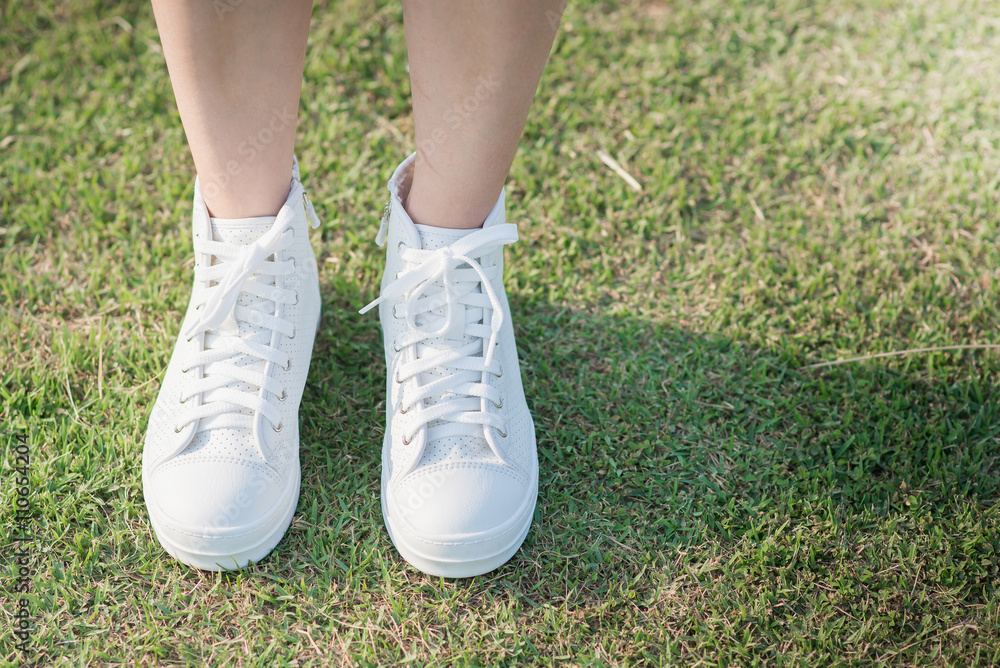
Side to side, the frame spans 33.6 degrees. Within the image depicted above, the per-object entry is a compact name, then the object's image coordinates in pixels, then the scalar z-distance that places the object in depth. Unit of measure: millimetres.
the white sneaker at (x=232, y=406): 1047
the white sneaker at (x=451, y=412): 1056
